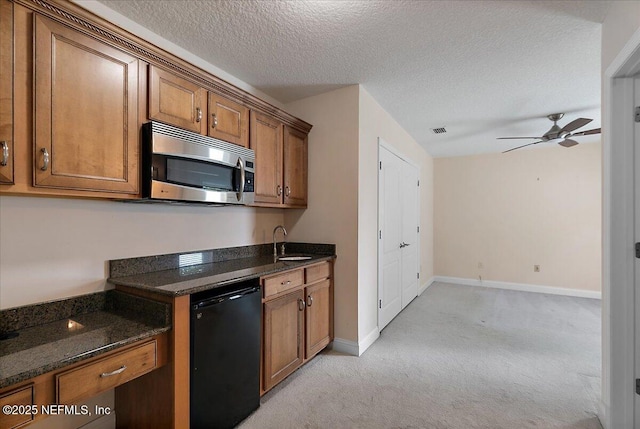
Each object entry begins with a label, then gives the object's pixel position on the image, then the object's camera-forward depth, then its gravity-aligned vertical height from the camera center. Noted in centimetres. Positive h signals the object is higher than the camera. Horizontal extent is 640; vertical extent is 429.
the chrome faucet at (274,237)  297 -23
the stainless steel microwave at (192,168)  174 +31
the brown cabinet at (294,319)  217 -86
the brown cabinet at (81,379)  109 -69
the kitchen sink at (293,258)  277 -41
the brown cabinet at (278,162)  256 +48
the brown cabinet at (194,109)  181 +72
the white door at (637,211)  175 +1
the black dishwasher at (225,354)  166 -84
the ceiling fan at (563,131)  315 +94
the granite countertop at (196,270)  168 -39
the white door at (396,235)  344 -29
